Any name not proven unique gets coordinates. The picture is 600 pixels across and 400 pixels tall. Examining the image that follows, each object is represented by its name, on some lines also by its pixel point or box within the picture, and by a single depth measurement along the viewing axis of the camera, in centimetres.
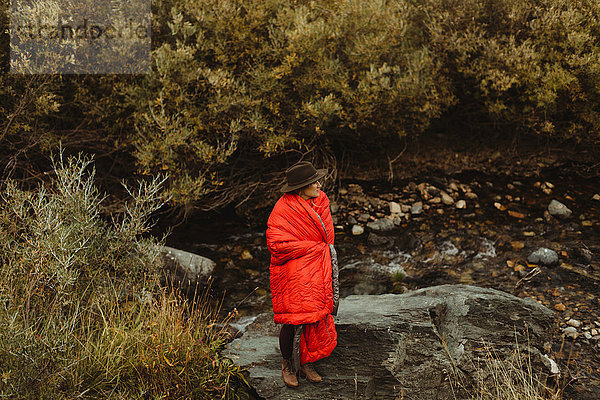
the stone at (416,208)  1054
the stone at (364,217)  1027
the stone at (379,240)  945
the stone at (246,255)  902
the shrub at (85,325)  404
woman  453
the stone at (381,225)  992
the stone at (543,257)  812
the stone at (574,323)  646
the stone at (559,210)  973
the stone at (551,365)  539
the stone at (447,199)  1077
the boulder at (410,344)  473
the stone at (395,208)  1049
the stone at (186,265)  792
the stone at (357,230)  981
